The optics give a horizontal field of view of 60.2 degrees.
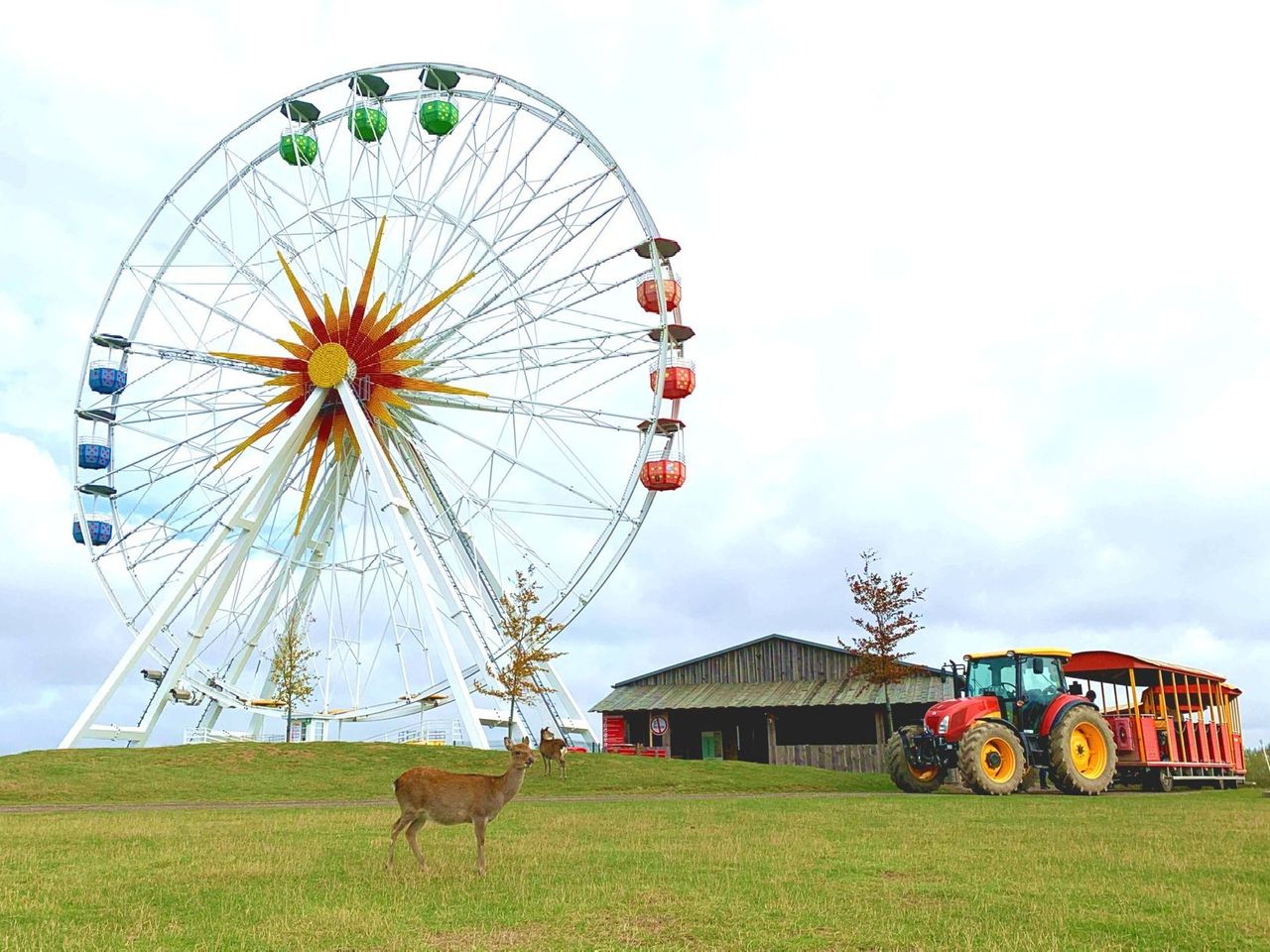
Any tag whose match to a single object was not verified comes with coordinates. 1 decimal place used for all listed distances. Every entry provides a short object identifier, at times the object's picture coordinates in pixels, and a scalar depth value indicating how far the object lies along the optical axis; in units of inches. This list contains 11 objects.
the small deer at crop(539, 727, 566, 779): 994.1
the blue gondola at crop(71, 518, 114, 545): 1440.7
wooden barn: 1460.4
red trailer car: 923.4
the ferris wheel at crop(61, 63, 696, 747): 1238.9
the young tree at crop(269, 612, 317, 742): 1441.9
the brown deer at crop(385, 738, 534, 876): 367.2
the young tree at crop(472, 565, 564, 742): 1190.9
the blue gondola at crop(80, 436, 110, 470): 1465.3
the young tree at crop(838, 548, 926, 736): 1250.0
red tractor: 764.0
